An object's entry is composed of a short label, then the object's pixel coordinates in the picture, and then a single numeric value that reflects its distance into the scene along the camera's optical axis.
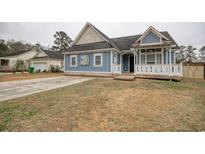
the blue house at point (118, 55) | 10.30
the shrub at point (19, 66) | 23.02
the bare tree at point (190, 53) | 29.83
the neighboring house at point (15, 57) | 25.83
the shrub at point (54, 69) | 22.27
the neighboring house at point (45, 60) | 22.30
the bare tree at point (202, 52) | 31.41
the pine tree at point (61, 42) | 37.75
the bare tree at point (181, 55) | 27.98
